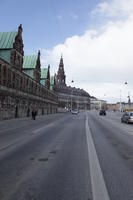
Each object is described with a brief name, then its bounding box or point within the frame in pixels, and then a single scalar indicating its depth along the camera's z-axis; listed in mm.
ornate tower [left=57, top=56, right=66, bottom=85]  144500
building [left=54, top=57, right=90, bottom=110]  146750
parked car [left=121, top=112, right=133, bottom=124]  25328
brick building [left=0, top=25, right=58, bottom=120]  29344
